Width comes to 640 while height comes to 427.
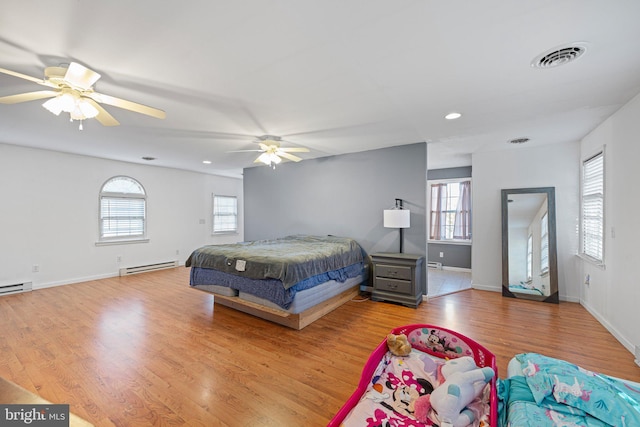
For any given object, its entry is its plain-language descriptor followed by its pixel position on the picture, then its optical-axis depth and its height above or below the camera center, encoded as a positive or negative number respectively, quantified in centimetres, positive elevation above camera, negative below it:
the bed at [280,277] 308 -83
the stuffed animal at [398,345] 204 -101
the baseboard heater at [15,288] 437 -128
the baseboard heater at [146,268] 583 -129
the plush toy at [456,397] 146 -104
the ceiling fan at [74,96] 189 +92
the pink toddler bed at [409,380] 150 -111
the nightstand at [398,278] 392 -97
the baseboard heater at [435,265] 655 -125
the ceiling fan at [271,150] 366 +91
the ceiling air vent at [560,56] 182 +115
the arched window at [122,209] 564 +7
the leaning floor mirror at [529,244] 418 -48
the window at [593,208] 339 +10
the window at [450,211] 629 +8
